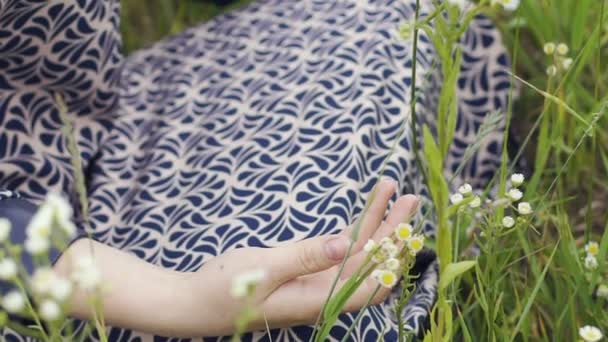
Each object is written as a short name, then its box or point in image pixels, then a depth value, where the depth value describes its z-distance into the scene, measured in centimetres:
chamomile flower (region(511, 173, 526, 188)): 68
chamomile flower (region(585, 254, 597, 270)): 75
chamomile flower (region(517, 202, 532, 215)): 67
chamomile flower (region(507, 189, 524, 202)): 65
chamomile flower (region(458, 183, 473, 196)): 64
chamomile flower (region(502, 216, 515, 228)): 65
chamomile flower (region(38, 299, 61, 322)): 39
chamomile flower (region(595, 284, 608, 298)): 74
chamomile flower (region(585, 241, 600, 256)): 77
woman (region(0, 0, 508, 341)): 70
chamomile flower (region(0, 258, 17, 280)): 42
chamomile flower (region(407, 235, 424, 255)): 60
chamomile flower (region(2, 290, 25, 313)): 40
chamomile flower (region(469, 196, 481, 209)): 64
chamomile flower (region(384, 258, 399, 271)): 58
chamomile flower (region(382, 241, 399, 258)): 59
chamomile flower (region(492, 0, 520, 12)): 52
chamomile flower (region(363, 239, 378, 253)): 60
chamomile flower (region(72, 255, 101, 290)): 41
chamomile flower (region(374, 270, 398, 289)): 58
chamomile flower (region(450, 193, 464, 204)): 62
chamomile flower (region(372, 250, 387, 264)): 59
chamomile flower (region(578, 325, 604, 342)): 63
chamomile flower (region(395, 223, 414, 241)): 61
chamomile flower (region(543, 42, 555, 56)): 87
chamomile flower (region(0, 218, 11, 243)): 44
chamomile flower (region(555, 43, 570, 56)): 89
